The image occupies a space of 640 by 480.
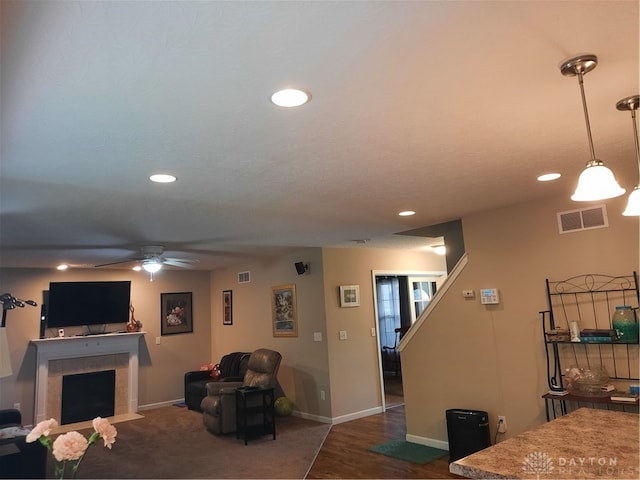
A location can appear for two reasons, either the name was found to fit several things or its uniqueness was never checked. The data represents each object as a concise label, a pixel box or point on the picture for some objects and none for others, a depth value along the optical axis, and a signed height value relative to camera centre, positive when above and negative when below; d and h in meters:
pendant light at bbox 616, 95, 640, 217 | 1.99 +0.80
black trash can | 3.94 -1.14
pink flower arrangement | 1.63 -0.43
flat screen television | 6.75 +0.35
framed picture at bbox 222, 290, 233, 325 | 7.91 +0.19
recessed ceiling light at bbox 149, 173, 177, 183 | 2.67 +0.87
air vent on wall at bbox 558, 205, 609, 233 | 3.53 +0.63
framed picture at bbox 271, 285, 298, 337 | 6.53 +0.05
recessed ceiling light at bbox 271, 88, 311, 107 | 1.73 +0.85
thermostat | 4.12 +0.06
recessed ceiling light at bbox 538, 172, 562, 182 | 3.10 +0.86
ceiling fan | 4.93 +0.71
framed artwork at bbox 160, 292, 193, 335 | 7.90 +0.13
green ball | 6.27 -1.29
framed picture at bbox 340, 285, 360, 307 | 6.20 +0.21
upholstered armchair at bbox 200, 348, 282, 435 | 5.48 -0.92
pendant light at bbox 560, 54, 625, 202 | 1.65 +0.45
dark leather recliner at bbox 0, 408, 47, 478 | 3.42 -1.04
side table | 5.30 -1.14
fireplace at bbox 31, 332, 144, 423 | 6.58 -0.58
